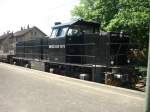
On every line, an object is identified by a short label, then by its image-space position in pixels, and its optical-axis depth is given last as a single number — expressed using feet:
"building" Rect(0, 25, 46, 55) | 154.17
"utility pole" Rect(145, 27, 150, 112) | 7.31
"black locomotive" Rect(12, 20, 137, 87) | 23.70
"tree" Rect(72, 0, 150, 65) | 42.10
